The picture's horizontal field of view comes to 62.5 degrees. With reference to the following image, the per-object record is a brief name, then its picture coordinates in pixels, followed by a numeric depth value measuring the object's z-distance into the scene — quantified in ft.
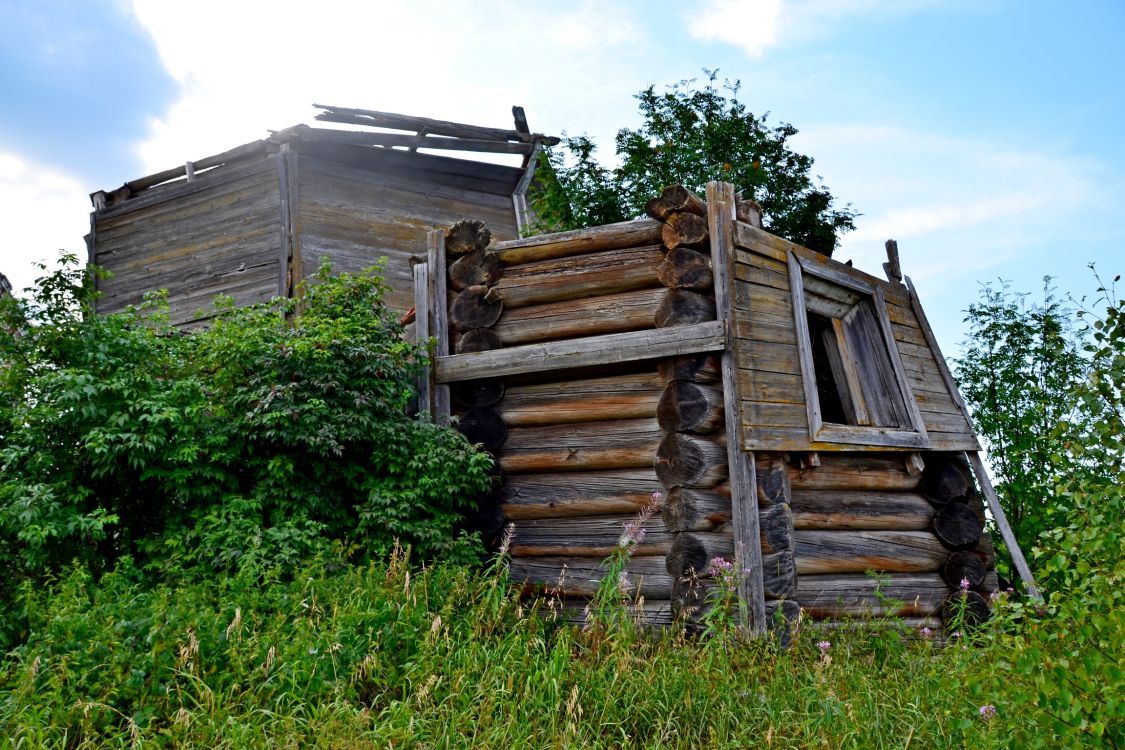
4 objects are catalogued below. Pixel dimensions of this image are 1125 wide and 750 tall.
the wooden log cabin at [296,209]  48.85
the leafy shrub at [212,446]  24.34
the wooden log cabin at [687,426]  25.38
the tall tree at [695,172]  51.78
